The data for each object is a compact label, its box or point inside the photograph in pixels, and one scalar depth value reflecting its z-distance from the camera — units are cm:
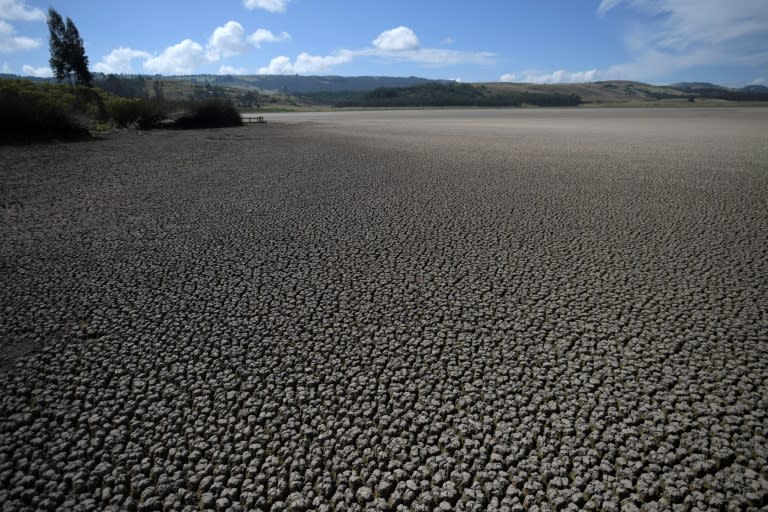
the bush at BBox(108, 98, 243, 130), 2717
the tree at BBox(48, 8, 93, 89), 5212
